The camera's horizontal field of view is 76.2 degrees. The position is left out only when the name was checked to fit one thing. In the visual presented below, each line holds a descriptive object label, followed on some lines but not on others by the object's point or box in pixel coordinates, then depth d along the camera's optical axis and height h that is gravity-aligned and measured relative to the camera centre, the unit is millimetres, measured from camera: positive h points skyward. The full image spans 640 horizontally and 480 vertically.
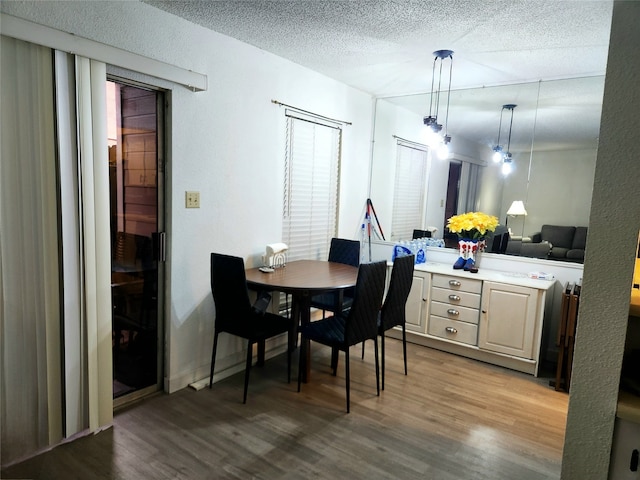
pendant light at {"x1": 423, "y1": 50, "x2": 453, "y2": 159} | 3104 +961
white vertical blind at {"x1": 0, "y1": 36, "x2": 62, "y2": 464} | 1896 -333
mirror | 3422 +533
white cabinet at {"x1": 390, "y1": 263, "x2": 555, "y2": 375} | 3266 -919
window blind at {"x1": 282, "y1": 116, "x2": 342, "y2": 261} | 3621 +100
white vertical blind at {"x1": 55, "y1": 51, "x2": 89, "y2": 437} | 2031 -337
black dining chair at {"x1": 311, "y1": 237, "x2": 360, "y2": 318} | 3543 -553
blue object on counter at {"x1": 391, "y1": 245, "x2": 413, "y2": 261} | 4098 -478
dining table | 2686 -572
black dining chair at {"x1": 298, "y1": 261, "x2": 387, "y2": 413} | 2588 -803
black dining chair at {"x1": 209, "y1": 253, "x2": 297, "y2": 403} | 2617 -765
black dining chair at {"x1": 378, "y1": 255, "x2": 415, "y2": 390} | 2928 -680
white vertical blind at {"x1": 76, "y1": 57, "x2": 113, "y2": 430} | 2109 -235
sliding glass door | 2473 -289
